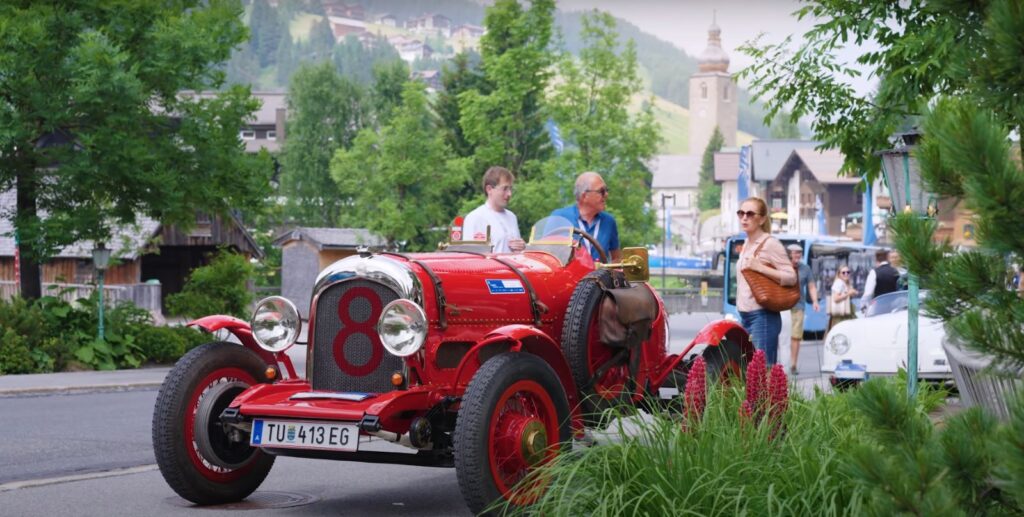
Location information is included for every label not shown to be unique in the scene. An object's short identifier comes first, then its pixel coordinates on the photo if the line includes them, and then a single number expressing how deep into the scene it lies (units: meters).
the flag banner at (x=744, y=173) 134.88
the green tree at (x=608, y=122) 45.84
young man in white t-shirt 9.81
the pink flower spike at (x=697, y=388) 7.03
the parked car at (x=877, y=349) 15.09
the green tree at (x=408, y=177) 54.00
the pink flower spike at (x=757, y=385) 7.23
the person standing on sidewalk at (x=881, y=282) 21.12
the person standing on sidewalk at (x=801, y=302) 22.00
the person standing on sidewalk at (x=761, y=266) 10.88
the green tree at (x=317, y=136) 95.88
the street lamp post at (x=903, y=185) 10.59
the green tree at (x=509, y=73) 47.03
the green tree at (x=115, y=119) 22.11
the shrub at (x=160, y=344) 24.41
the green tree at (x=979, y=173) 3.47
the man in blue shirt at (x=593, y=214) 9.79
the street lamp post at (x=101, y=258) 24.56
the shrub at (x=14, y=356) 21.17
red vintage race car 7.34
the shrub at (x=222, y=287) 28.64
